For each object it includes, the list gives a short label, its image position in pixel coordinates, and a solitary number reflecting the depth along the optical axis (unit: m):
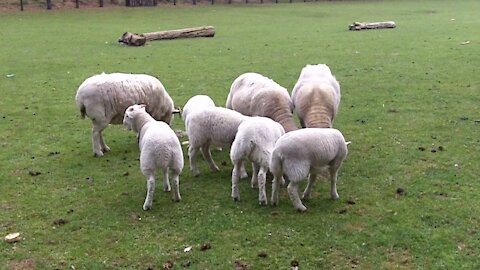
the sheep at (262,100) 7.57
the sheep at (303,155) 5.82
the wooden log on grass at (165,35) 19.59
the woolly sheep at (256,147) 6.21
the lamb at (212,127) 6.90
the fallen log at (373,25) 24.08
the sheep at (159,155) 6.11
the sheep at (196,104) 7.41
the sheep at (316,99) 7.36
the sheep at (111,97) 8.00
